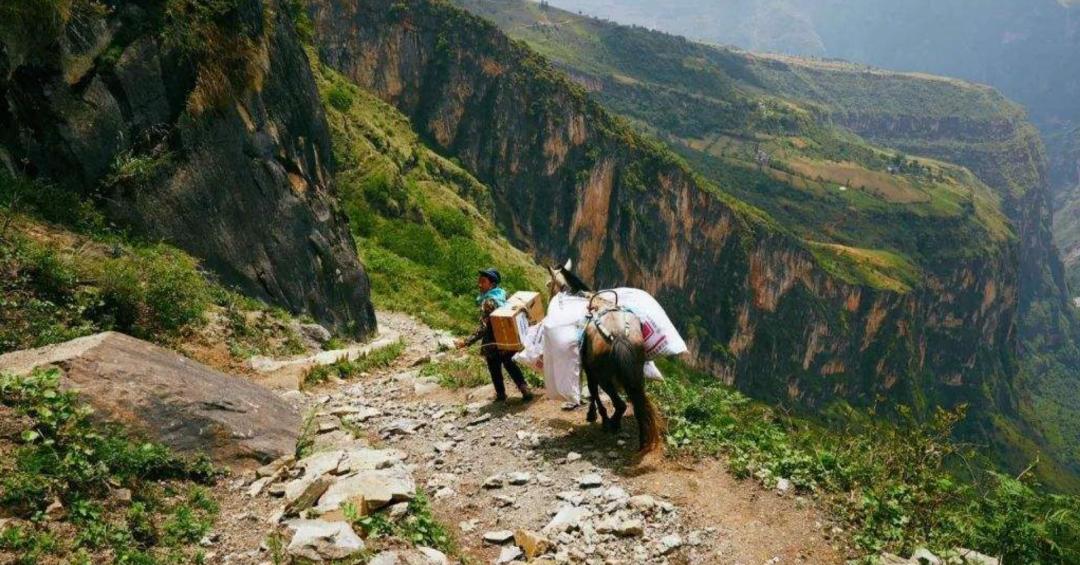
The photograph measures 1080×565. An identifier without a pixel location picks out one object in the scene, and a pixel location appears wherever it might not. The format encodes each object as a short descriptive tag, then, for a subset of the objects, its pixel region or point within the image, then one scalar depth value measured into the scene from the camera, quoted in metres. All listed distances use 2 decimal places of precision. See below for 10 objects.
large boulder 6.27
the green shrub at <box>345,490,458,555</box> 5.37
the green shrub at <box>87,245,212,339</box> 9.76
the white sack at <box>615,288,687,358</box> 8.18
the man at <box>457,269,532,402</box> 9.91
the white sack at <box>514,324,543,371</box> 8.89
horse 7.73
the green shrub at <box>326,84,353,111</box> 39.81
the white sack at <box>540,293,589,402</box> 8.27
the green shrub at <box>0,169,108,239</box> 10.40
